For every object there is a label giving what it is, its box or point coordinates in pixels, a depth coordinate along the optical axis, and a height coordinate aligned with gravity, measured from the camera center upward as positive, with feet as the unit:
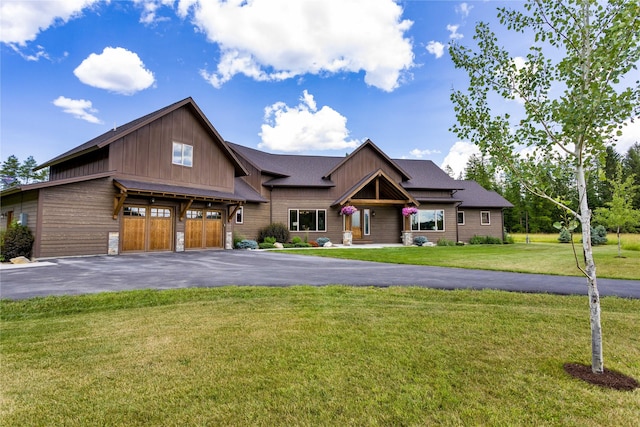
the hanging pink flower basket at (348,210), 70.59 +3.81
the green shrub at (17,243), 39.01 -1.66
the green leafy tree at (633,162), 150.25 +32.36
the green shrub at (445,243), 78.12 -4.05
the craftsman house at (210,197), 43.93 +5.74
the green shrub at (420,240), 76.59 -3.26
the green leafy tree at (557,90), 10.46 +5.17
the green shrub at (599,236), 80.18 -2.71
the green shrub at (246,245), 63.52 -3.42
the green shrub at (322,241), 70.90 -3.06
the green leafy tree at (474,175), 166.50 +29.12
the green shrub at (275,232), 69.77 -0.98
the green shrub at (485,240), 83.51 -3.67
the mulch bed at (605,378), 9.92 -4.96
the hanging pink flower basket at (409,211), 73.56 +3.66
